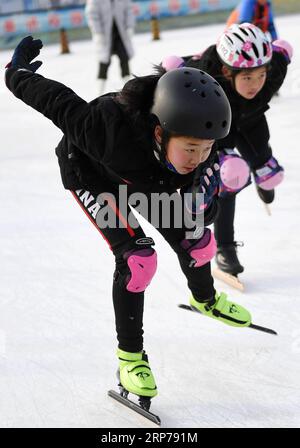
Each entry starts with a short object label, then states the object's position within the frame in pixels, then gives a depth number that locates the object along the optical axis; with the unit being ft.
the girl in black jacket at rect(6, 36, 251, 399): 18.22
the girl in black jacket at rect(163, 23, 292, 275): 25.96
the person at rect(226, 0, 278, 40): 54.39
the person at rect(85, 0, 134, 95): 69.31
